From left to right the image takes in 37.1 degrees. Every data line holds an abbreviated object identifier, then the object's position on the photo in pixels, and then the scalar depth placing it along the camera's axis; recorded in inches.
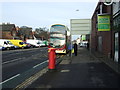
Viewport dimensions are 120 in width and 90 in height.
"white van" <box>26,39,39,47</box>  2364.4
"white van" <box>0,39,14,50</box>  1542.7
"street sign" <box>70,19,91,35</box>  741.3
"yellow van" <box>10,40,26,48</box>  1851.9
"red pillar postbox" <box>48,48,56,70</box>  414.0
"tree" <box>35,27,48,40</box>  4320.9
